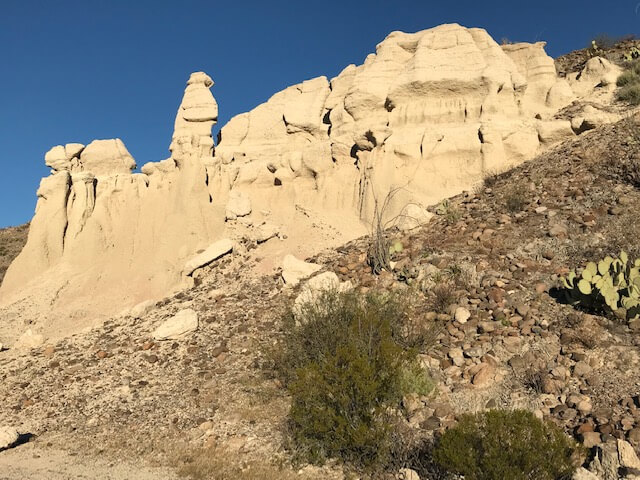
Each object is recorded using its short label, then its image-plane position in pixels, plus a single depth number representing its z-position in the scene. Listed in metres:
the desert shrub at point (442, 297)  8.79
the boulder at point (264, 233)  14.24
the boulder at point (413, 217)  12.60
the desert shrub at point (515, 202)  11.54
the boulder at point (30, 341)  11.77
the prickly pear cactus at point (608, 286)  7.19
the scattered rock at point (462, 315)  8.21
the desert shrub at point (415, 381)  6.66
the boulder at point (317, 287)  9.76
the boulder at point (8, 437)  7.05
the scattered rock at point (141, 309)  12.16
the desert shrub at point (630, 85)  14.44
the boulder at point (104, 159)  17.12
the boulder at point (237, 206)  15.17
